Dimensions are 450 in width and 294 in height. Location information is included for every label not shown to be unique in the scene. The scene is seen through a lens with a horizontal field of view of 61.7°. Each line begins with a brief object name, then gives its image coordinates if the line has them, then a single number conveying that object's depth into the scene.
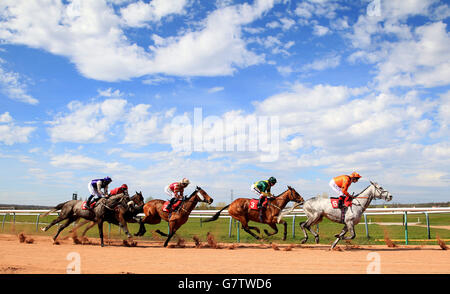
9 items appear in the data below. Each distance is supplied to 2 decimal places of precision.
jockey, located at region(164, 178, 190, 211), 10.70
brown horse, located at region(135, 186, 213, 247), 10.30
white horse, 9.42
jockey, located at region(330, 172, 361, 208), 9.71
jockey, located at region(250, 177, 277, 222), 11.02
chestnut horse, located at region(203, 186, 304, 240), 10.94
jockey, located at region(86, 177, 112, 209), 11.61
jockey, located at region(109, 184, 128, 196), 11.92
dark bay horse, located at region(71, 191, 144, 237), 11.44
